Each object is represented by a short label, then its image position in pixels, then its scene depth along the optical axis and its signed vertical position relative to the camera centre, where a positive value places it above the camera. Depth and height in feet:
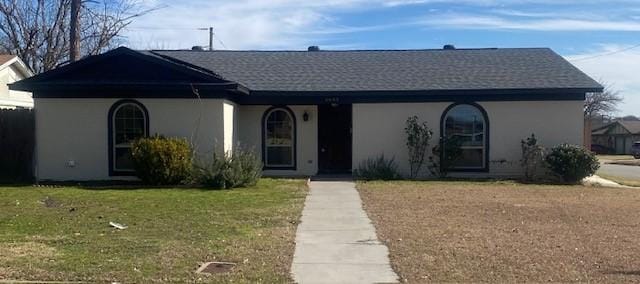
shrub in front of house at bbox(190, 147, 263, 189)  55.11 -3.19
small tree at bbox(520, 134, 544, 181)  66.80 -2.40
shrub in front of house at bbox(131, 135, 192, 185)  57.26 -2.37
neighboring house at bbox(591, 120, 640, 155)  246.27 -1.81
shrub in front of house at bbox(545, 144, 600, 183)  64.39 -2.92
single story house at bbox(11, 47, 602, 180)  60.64 +2.33
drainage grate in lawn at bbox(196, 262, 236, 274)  25.46 -5.11
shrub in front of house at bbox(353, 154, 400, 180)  66.85 -3.71
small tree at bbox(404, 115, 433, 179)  67.51 -0.82
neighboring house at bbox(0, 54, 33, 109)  98.22 +8.05
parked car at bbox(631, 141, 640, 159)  188.99 -5.42
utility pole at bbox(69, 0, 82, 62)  90.74 +13.74
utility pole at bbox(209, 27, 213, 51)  163.62 +22.97
